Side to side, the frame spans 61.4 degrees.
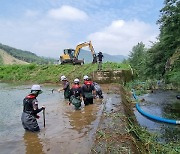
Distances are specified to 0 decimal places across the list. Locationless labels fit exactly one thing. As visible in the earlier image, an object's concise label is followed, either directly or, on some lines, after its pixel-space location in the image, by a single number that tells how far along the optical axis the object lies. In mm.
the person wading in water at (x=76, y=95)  7040
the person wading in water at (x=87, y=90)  7525
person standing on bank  14422
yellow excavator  19853
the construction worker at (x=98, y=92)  8811
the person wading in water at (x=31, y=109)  4806
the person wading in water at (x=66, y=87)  8482
